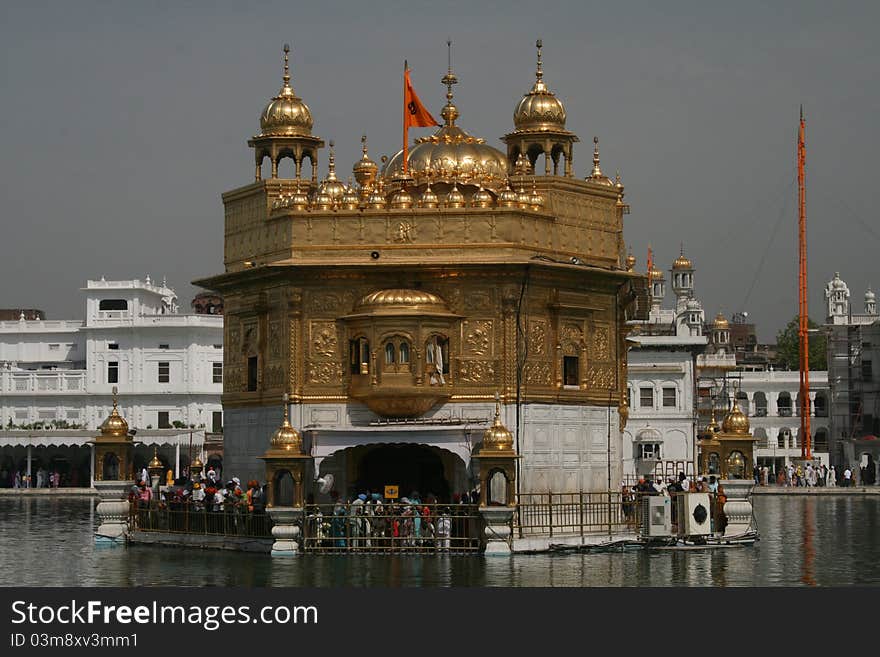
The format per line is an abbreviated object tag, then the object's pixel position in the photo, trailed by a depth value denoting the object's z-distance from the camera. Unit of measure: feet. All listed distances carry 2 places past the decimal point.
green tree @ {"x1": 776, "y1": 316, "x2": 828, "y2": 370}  412.36
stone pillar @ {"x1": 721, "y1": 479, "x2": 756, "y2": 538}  127.03
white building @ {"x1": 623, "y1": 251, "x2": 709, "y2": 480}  287.89
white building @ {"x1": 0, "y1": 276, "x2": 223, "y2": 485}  295.89
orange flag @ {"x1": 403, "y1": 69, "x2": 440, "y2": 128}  135.95
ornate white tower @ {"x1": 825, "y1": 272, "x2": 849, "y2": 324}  355.77
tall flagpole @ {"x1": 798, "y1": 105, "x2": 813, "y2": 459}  316.19
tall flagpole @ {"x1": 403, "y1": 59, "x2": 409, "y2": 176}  134.51
